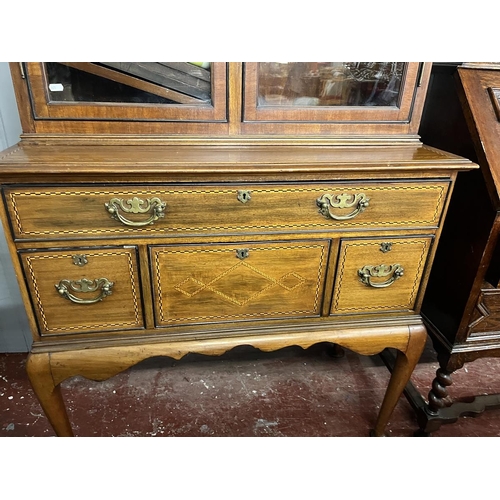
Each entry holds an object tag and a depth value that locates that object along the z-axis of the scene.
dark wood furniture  1.22
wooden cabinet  1.01
